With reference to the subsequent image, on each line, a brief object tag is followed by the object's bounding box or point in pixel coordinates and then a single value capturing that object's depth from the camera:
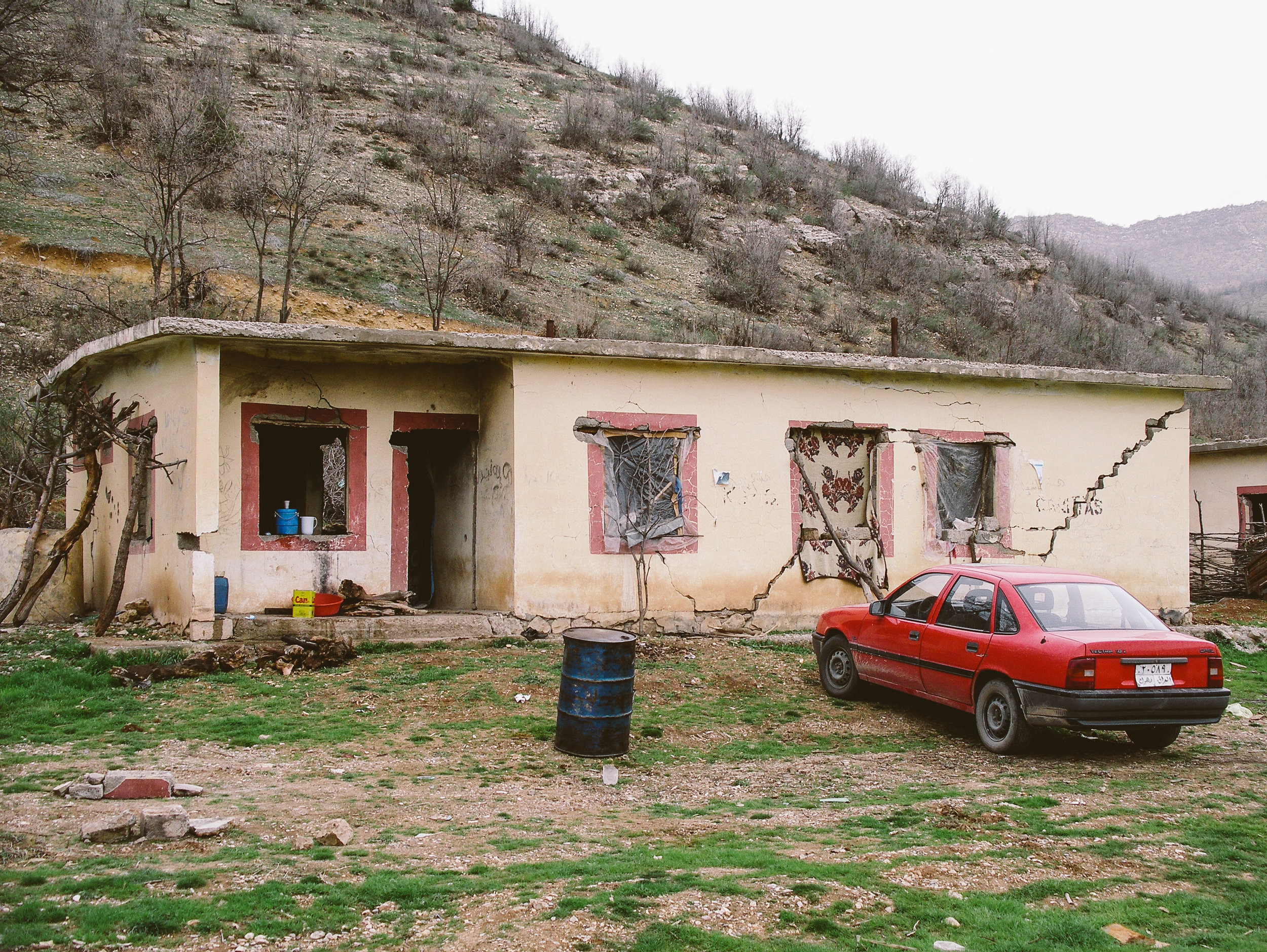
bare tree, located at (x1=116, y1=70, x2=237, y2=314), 18.70
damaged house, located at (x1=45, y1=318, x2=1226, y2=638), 11.86
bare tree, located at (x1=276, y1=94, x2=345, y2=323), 22.45
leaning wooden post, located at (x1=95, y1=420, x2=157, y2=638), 11.18
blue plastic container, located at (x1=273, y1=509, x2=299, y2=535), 12.46
